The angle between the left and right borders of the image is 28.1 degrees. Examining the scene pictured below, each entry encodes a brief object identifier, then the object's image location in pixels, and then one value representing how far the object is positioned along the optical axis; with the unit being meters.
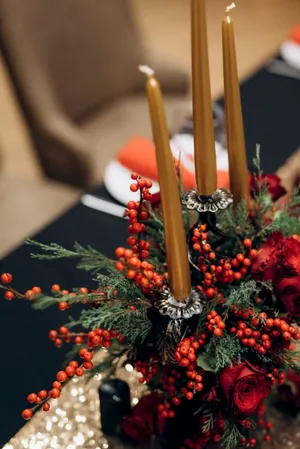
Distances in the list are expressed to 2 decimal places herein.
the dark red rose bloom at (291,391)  0.86
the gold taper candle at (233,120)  0.62
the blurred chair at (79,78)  2.02
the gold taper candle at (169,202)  0.50
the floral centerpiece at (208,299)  0.65
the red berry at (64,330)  0.71
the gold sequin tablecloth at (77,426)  0.85
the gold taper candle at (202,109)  0.54
